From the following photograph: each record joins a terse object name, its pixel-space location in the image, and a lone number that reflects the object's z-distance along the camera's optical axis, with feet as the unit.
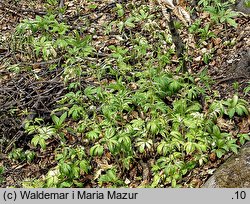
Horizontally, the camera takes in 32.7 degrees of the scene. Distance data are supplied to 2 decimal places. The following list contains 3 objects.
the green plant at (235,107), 12.75
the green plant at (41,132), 12.46
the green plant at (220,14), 14.23
